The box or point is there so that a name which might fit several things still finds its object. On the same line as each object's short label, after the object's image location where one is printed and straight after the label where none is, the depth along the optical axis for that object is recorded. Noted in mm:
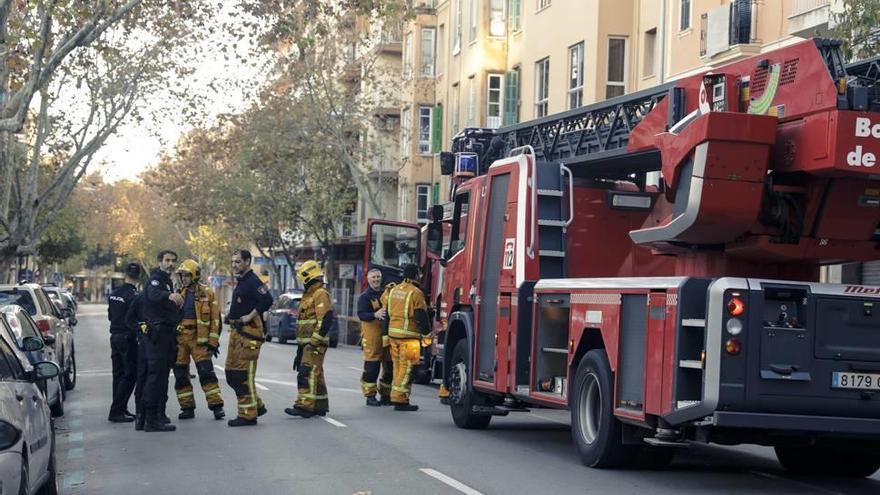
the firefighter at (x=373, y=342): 18391
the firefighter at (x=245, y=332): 15641
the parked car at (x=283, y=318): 42250
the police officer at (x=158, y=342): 15047
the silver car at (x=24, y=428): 7859
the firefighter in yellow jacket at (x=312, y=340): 16312
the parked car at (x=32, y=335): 15773
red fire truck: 10359
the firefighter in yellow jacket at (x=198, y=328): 15750
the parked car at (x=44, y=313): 19141
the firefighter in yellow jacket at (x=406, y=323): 17438
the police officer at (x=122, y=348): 16094
